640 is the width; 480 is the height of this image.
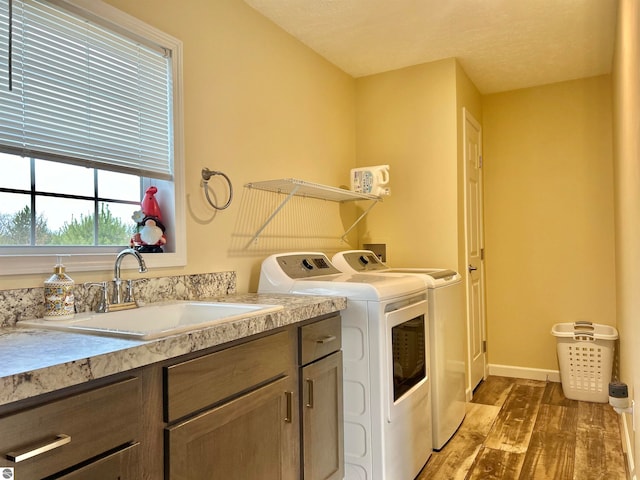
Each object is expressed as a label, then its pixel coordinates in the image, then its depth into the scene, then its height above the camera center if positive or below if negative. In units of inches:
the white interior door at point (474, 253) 128.0 -2.9
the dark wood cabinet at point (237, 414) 44.4 -18.7
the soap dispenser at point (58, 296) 53.9 -5.7
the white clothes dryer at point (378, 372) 73.3 -21.4
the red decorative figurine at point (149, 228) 70.6 +3.0
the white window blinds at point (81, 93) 55.2 +21.3
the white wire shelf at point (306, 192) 90.0 +12.2
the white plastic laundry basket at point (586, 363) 121.8 -32.8
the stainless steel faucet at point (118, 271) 61.8 -3.2
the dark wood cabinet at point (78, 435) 31.0 -13.9
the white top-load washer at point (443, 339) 92.4 -20.5
